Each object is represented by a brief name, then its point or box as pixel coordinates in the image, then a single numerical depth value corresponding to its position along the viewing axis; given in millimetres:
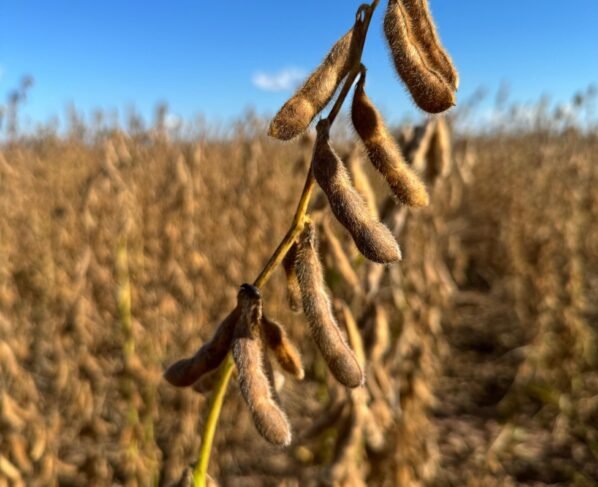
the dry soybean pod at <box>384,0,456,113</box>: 135
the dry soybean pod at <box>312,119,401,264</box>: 132
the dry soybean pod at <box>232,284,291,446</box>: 138
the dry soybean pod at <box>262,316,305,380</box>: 167
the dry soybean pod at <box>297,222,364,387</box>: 142
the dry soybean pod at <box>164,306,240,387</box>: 159
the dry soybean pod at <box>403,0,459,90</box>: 143
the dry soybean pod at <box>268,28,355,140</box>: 134
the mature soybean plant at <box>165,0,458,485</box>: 135
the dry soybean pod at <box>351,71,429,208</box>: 146
